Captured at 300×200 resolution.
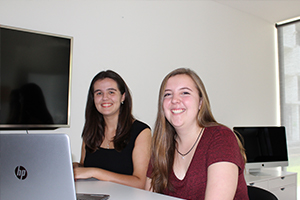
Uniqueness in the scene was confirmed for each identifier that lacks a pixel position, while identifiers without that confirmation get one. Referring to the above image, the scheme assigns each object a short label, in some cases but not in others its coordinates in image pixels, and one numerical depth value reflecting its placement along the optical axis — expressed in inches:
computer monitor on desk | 130.9
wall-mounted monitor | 84.5
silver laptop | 33.1
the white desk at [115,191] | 45.3
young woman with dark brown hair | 75.0
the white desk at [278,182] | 119.8
